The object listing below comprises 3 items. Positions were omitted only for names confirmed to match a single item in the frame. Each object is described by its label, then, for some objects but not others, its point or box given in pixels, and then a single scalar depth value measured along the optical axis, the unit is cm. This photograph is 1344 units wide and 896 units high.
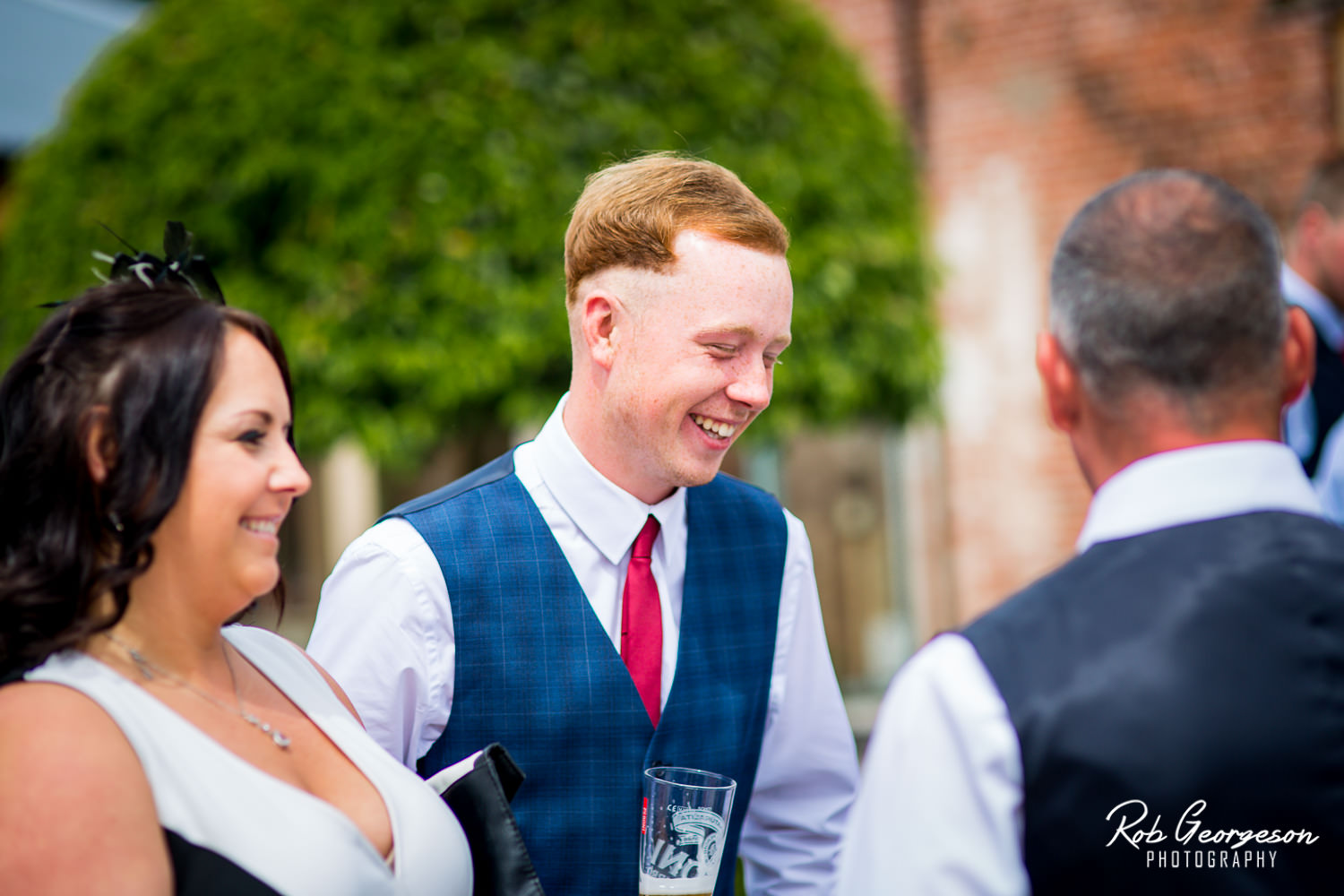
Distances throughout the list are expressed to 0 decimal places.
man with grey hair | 118
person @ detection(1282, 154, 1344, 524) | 338
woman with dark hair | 131
